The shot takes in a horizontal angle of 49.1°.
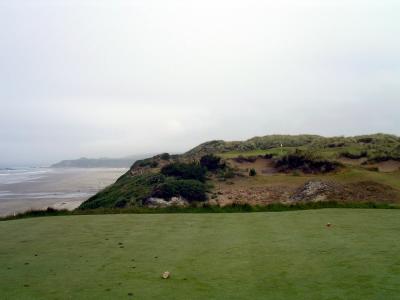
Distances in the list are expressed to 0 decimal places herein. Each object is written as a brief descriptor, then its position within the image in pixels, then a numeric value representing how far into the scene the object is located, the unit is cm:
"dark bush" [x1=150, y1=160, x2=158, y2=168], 4180
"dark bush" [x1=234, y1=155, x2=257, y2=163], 3659
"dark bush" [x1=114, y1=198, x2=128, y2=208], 2598
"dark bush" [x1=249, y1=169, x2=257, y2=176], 3074
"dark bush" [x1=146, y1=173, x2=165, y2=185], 3102
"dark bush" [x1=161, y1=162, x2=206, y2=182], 3064
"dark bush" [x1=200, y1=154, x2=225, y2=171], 3375
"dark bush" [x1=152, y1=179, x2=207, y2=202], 2570
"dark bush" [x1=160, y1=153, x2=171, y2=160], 4516
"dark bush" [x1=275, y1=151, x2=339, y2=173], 2990
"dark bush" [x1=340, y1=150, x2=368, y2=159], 3275
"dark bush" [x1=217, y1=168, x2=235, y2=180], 3062
